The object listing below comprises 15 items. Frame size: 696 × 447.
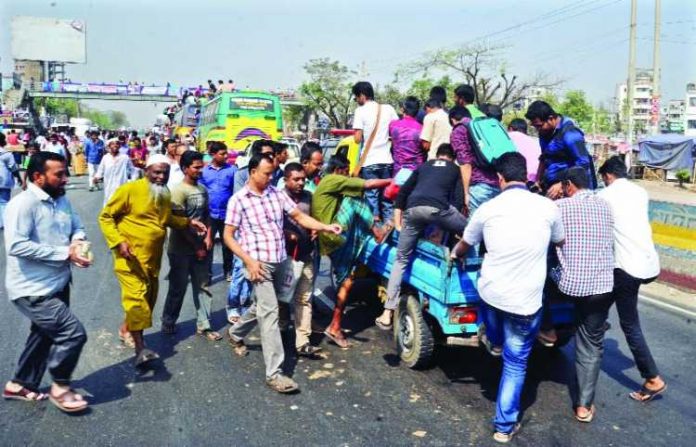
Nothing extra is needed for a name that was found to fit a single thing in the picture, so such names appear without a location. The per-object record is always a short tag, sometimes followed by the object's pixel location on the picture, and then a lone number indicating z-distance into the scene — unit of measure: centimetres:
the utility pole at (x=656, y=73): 2964
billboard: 6388
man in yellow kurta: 514
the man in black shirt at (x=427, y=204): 512
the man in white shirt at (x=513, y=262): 395
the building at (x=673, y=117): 8594
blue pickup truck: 468
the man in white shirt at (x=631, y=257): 457
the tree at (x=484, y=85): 4050
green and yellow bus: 1809
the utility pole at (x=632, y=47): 2753
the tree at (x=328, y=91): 4709
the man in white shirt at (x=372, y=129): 704
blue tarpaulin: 3130
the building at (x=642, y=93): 14050
